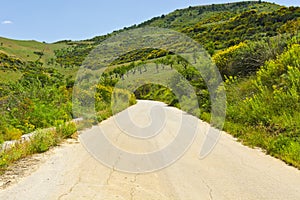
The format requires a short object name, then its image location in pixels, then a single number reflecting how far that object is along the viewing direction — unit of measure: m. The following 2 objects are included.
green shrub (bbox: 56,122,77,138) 11.52
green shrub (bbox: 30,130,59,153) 8.97
